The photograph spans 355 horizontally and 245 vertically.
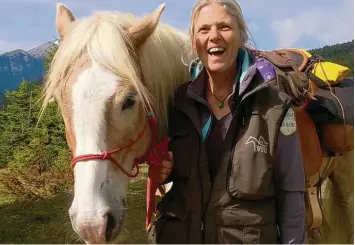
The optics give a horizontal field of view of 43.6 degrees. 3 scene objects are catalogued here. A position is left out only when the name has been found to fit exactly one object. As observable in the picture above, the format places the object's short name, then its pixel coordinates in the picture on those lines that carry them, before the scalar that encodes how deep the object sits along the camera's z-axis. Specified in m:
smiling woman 1.97
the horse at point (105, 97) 1.88
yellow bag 3.26
